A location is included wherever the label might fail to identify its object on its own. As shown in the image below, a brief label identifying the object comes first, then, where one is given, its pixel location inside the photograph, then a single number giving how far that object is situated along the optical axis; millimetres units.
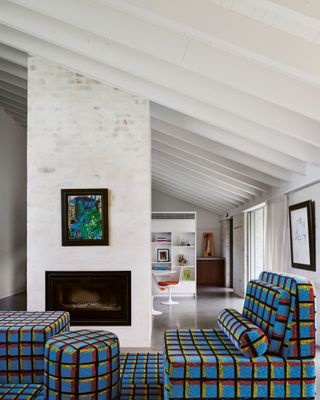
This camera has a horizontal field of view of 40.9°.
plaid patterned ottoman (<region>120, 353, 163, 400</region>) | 3080
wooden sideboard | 13266
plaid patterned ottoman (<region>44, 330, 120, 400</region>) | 2801
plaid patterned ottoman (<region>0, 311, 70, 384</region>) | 3229
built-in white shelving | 11211
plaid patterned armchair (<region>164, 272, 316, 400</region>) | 2725
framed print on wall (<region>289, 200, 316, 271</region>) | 5496
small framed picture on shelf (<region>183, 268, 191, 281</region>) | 11156
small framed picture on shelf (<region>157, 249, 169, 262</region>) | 11289
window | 9984
